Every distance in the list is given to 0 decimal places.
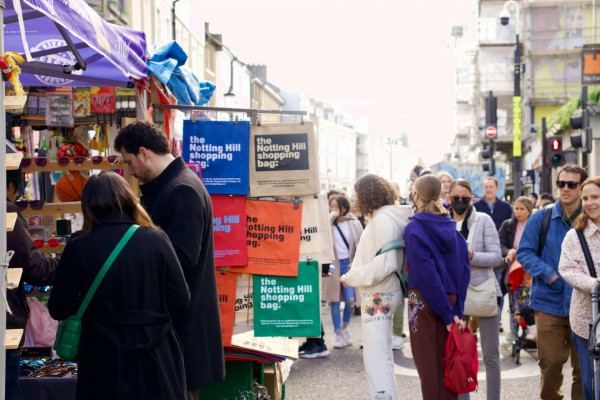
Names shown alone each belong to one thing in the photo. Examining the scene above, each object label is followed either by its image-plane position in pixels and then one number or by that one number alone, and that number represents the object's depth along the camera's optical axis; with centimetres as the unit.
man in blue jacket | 677
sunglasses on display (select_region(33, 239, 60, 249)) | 657
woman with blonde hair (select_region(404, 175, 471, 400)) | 642
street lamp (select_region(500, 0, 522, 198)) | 2864
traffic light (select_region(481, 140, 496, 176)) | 3209
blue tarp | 663
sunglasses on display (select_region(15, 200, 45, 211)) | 652
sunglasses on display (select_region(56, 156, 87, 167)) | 659
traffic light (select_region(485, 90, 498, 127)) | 3256
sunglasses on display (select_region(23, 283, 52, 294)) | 643
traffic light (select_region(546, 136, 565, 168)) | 1947
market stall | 611
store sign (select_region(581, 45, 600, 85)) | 1825
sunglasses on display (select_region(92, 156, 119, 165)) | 650
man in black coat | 473
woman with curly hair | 677
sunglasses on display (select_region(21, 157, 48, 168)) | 659
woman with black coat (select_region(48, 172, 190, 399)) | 425
